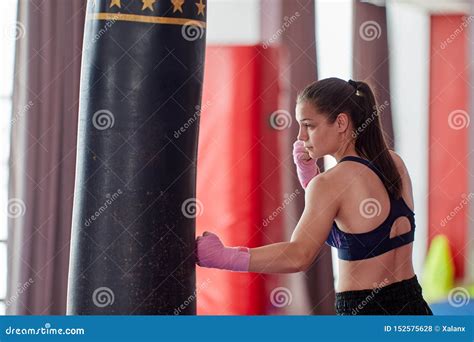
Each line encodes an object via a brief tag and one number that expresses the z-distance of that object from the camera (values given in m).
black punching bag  4.11
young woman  4.07
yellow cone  6.52
